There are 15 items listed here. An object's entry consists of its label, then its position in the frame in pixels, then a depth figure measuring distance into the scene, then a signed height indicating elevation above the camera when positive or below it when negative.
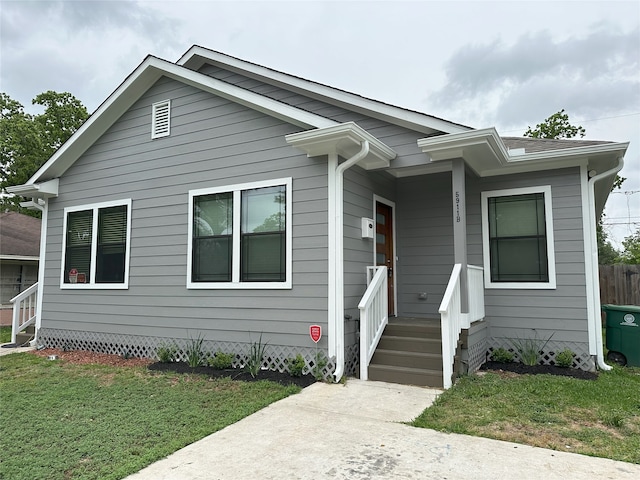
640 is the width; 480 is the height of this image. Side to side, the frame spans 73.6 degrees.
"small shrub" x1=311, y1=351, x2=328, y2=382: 5.26 -1.11
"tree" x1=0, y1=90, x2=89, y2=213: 15.70 +5.53
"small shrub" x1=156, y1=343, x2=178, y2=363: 6.44 -1.18
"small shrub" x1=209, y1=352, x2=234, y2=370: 5.89 -1.18
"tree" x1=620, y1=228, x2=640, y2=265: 19.98 +1.50
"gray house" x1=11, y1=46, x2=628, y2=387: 5.52 +0.77
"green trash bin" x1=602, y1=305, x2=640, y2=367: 6.10 -0.83
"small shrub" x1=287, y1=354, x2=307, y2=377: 5.38 -1.14
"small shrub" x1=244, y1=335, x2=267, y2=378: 5.54 -1.09
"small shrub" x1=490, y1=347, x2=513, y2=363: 6.08 -1.13
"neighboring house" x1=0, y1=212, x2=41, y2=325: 12.87 +0.39
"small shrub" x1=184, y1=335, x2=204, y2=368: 6.12 -1.12
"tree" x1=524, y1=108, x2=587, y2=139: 16.89 +5.88
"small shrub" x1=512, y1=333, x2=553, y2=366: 5.94 -1.02
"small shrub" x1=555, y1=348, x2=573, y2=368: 5.75 -1.11
